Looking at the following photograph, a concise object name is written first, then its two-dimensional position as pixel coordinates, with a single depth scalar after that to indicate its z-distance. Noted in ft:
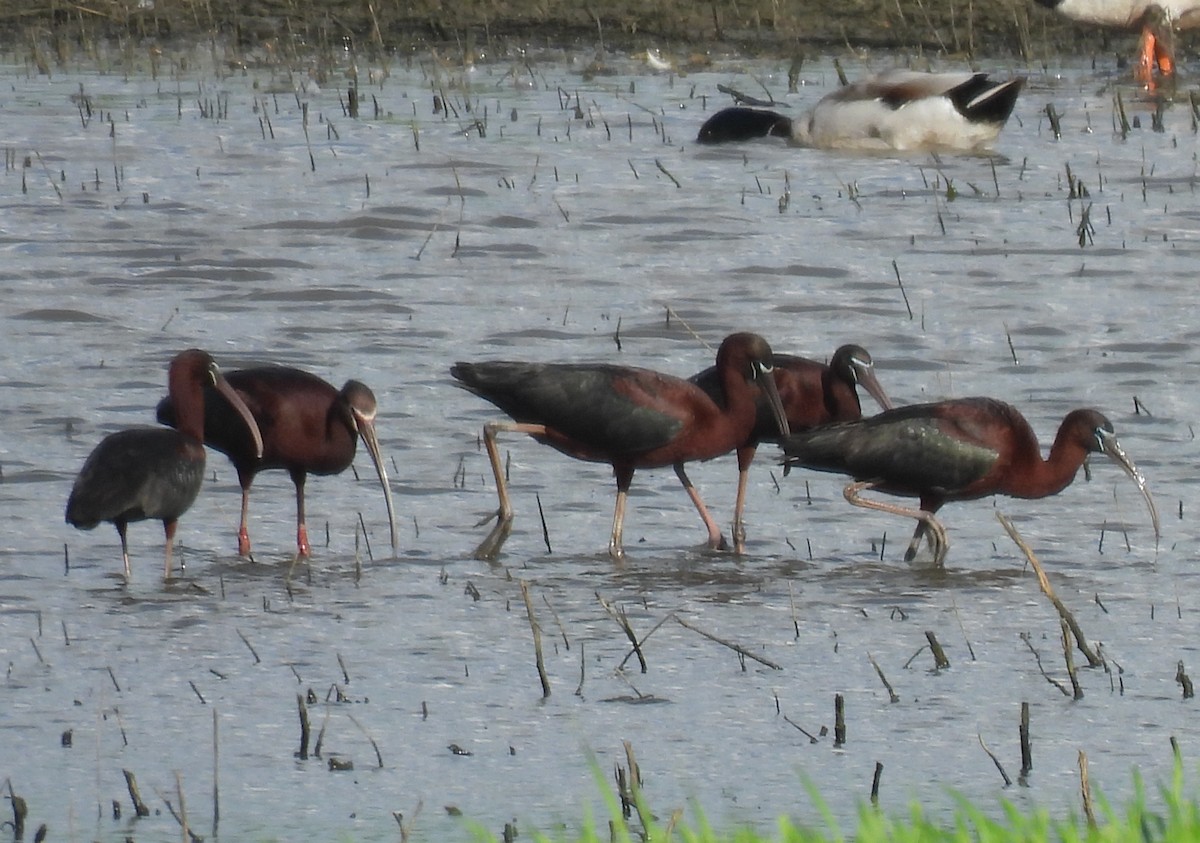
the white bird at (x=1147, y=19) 118.83
